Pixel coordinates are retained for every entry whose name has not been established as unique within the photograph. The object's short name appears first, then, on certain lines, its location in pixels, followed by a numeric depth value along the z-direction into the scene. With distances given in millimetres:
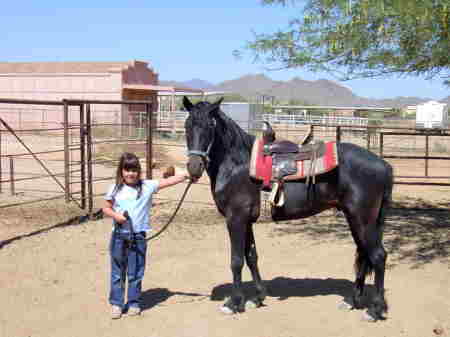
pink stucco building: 26688
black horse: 3875
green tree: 4707
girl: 3863
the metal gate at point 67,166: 7082
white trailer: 30984
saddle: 3861
